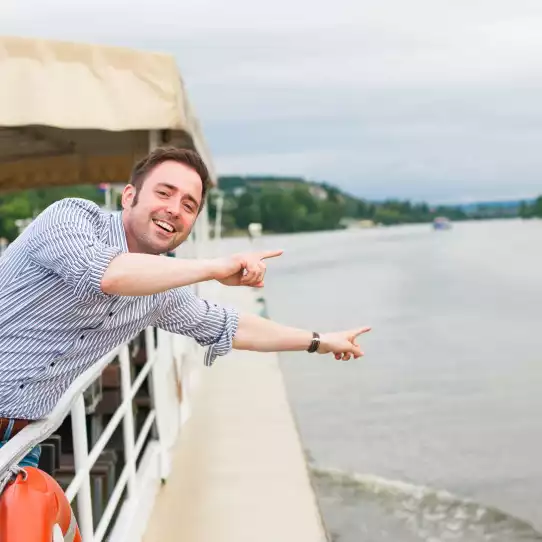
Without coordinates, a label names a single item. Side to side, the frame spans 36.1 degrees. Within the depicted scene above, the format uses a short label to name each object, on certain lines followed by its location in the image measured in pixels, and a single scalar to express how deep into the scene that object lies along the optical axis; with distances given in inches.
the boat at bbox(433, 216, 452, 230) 7436.0
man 83.4
